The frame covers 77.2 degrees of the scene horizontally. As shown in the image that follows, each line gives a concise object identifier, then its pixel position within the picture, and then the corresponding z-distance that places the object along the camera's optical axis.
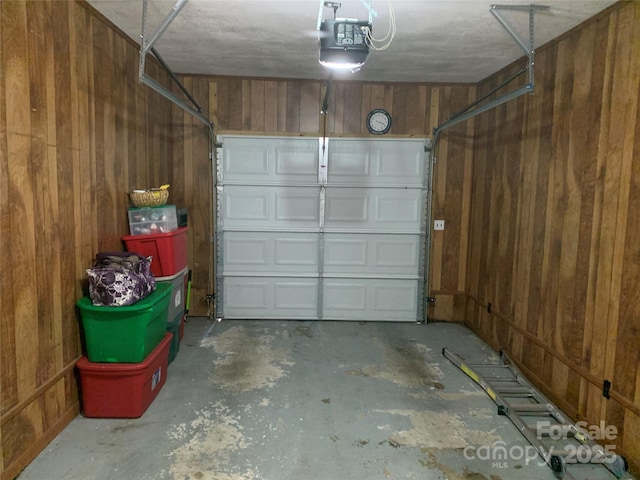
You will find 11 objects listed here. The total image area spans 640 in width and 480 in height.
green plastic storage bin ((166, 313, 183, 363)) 3.37
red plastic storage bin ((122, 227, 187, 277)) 3.13
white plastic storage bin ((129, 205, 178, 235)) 3.22
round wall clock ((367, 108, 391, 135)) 4.38
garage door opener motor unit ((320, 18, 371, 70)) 2.36
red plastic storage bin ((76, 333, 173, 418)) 2.46
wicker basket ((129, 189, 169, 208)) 3.19
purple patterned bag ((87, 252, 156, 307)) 2.42
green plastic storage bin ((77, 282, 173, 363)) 2.42
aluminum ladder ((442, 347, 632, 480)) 2.12
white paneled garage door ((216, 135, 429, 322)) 4.41
